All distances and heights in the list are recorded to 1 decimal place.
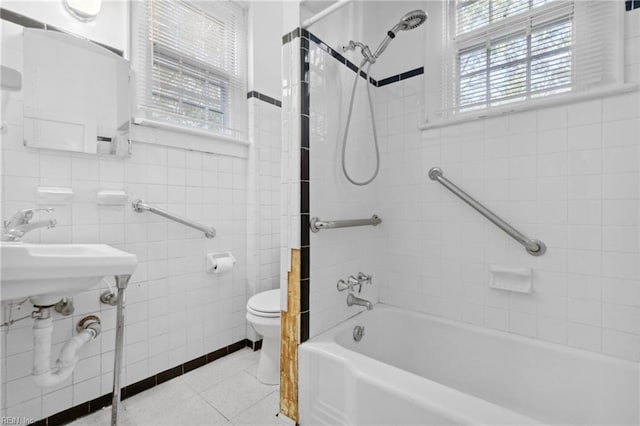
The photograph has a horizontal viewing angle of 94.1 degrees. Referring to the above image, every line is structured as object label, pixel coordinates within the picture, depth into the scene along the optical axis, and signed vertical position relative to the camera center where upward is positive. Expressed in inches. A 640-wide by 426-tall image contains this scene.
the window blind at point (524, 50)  48.4 +29.4
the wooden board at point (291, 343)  52.3 -23.4
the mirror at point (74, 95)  51.7 +22.1
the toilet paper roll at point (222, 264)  74.2 -13.3
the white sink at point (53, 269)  35.2 -7.6
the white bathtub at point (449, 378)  38.4 -26.8
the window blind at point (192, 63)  67.4 +37.5
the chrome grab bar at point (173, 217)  63.6 -1.2
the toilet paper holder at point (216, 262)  74.2 -12.8
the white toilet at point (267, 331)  65.8 -26.6
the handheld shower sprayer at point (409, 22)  49.4 +32.4
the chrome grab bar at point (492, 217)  52.7 -1.0
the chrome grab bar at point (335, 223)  53.2 -2.2
